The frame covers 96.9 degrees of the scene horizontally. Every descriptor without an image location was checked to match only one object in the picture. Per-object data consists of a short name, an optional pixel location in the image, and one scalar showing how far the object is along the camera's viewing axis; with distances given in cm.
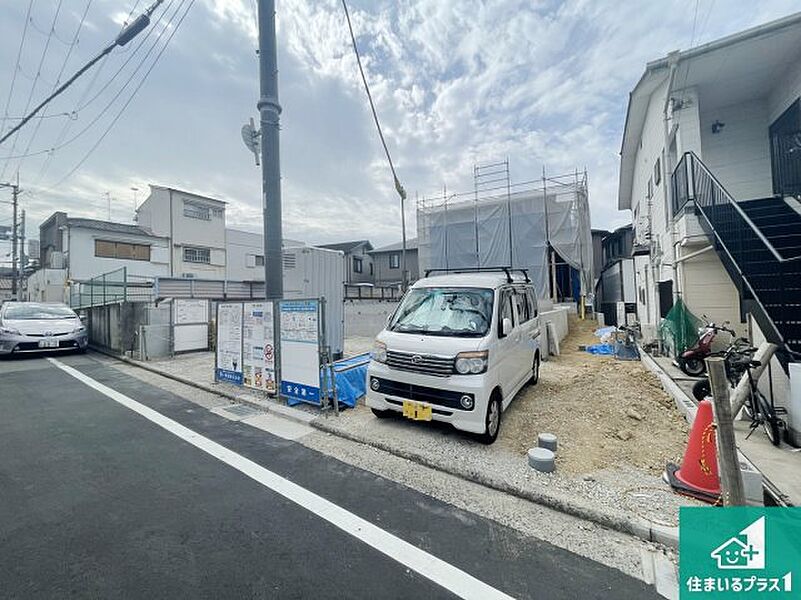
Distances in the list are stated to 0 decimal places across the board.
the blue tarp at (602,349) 1003
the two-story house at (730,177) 514
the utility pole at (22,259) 2467
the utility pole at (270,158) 608
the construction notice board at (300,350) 525
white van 404
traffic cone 303
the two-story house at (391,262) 3005
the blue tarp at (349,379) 551
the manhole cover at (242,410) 542
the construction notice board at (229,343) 652
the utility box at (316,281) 1030
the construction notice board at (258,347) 595
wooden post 230
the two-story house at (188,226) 2359
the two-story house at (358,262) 3250
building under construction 1628
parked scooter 613
